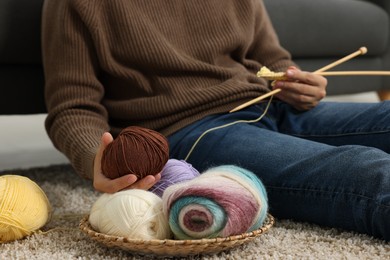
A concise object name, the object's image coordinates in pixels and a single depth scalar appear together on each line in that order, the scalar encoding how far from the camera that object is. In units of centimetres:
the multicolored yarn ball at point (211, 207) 97
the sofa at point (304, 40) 142
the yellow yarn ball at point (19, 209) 106
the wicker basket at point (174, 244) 95
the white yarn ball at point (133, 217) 99
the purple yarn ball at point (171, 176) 107
